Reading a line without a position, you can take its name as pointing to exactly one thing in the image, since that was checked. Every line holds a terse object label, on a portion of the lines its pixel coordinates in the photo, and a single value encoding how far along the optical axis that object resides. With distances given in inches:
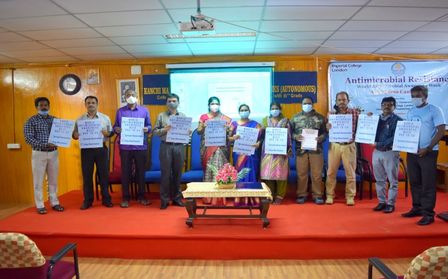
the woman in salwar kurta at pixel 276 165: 177.0
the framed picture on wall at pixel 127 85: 229.9
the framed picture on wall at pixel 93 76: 231.9
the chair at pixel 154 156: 214.2
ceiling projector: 135.7
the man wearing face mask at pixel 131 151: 174.9
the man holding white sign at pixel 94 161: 173.8
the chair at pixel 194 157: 213.5
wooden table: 136.9
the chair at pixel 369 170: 186.7
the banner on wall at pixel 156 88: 227.9
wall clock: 233.3
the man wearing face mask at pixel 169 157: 170.7
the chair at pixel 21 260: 71.3
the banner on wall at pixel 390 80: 220.4
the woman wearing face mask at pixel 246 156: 179.8
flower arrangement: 141.2
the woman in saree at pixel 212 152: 174.9
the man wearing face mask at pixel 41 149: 165.2
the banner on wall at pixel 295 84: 223.8
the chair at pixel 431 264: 60.6
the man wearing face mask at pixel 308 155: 176.4
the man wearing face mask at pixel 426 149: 137.4
